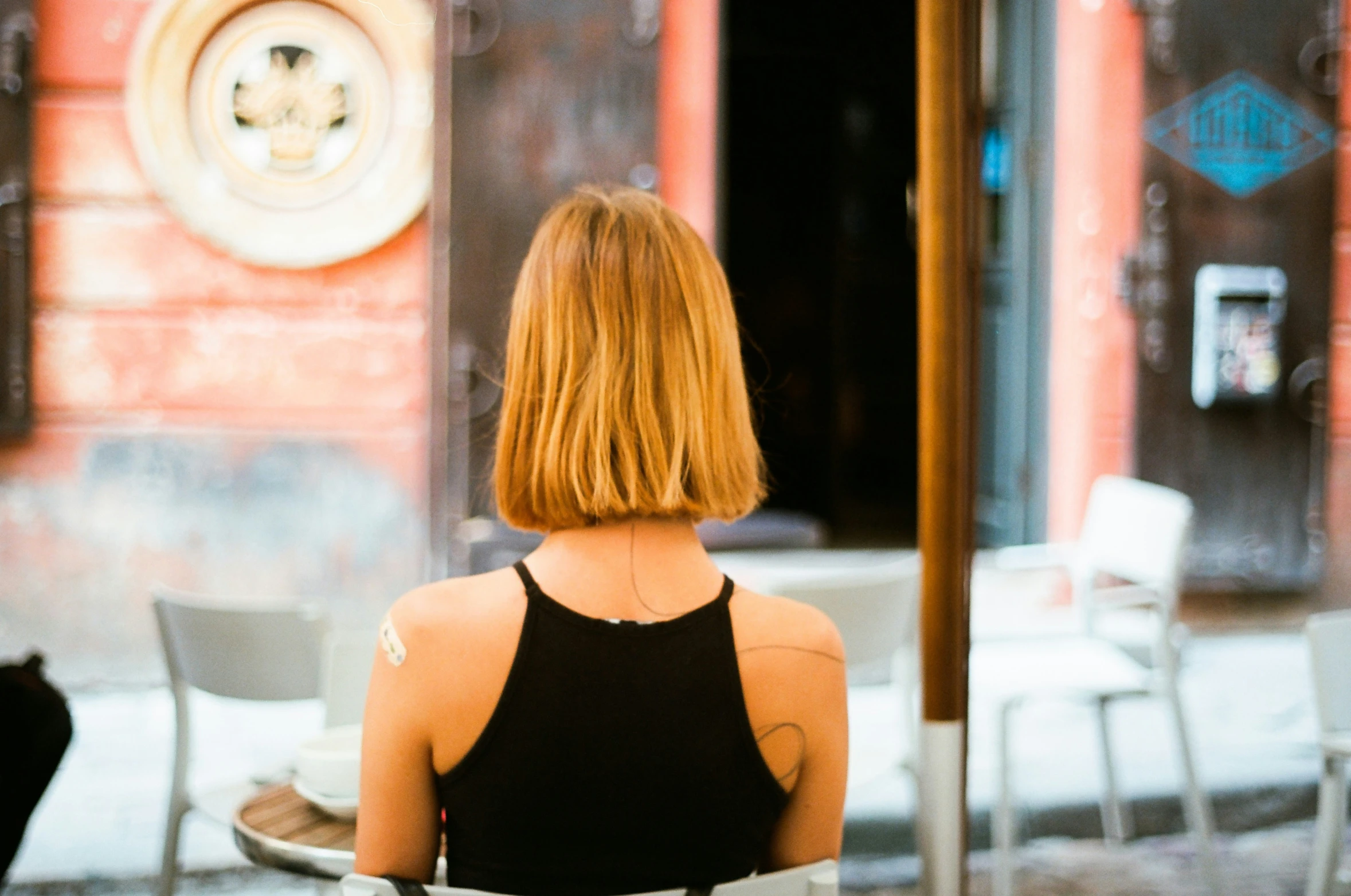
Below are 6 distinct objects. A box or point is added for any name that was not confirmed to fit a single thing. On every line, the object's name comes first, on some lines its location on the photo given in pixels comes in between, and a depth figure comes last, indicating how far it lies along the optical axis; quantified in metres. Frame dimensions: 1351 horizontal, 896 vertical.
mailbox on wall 4.56
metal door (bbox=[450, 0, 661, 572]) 4.20
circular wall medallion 4.15
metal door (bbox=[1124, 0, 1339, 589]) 4.55
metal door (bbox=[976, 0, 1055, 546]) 4.68
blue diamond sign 4.55
